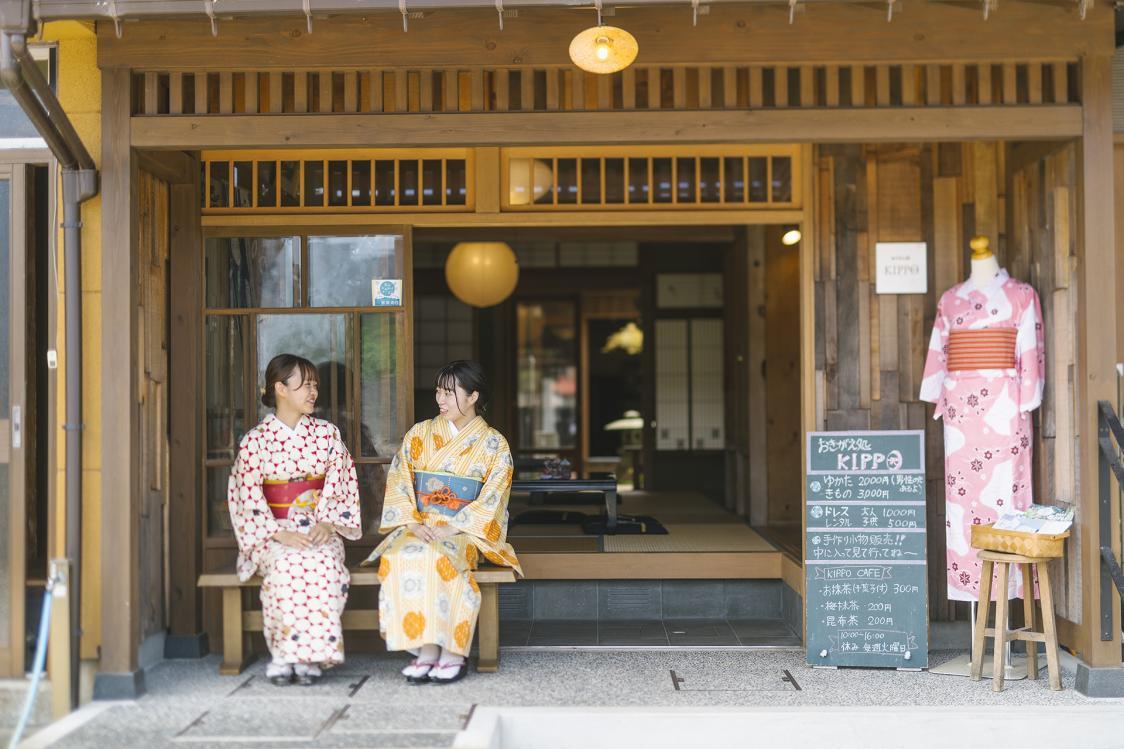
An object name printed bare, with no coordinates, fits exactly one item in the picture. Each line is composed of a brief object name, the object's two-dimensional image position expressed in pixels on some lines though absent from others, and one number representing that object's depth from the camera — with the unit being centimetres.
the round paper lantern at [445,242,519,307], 750
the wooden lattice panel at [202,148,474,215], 543
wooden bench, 467
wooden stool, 439
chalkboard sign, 472
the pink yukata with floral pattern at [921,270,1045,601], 473
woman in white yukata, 452
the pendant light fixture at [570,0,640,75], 393
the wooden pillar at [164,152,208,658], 513
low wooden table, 668
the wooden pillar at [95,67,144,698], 434
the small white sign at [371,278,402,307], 541
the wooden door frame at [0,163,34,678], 448
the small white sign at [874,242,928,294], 523
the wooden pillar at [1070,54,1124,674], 434
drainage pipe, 426
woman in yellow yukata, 454
